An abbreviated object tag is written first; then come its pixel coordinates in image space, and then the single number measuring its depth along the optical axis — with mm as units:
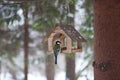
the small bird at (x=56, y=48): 5881
